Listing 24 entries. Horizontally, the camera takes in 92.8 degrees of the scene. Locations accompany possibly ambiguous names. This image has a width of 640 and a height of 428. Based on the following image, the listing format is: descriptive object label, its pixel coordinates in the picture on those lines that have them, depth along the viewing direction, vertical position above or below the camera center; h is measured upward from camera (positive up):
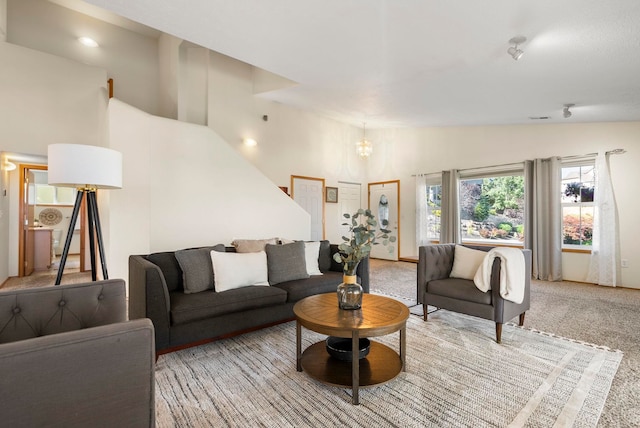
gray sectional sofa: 2.30 -0.72
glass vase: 2.21 -0.60
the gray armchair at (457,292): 2.71 -0.77
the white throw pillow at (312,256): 3.49 -0.50
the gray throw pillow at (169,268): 2.79 -0.49
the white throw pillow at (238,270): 2.77 -0.52
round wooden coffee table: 1.87 -0.74
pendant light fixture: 6.98 +1.50
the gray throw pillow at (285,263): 3.16 -0.52
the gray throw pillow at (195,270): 2.73 -0.51
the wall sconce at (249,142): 5.83 +1.39
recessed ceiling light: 5.38 +3.10
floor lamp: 2.24 +0.33
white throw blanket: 2.67 -0.56
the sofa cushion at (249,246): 3.43 -0.36
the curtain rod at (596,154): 4.72 +0.92
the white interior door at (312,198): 6.61 +0.35
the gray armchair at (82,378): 0.88 -0.52
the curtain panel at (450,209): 6.39 +0.07
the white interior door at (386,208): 7.57 +0.13
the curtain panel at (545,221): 5.17 -0.16
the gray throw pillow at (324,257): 3.83 -0.55
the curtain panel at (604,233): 4.76 -0.35
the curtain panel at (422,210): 7.02 +0.06
